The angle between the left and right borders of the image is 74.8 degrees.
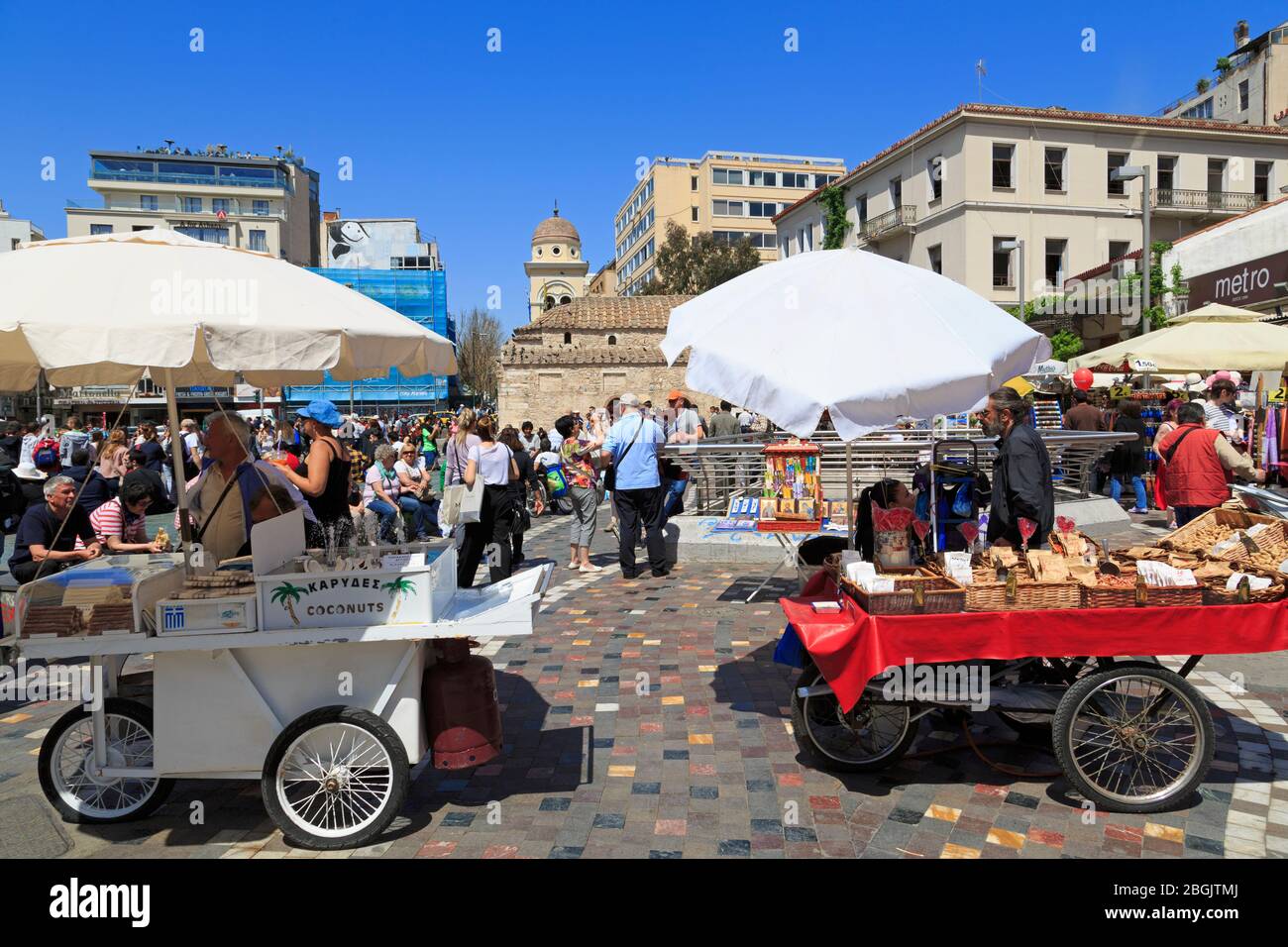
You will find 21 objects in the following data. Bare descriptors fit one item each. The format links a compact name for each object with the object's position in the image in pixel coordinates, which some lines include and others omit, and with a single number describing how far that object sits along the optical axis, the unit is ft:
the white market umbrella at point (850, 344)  13.04
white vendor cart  12.32
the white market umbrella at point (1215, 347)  36.37
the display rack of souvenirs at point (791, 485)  26.00
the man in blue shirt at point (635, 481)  30.32
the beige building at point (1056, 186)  114.62
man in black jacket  17.38
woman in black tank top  18.15
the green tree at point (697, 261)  193.57
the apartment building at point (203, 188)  230.07
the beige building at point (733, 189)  232.73
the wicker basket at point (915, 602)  13.34
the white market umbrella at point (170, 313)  11.01
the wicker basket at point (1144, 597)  13.20
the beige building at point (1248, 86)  141.69
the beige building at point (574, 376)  128.06
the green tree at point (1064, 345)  84.74
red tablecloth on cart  13.15
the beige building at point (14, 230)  180.55
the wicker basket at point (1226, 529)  14.61
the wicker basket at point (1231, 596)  13.30
